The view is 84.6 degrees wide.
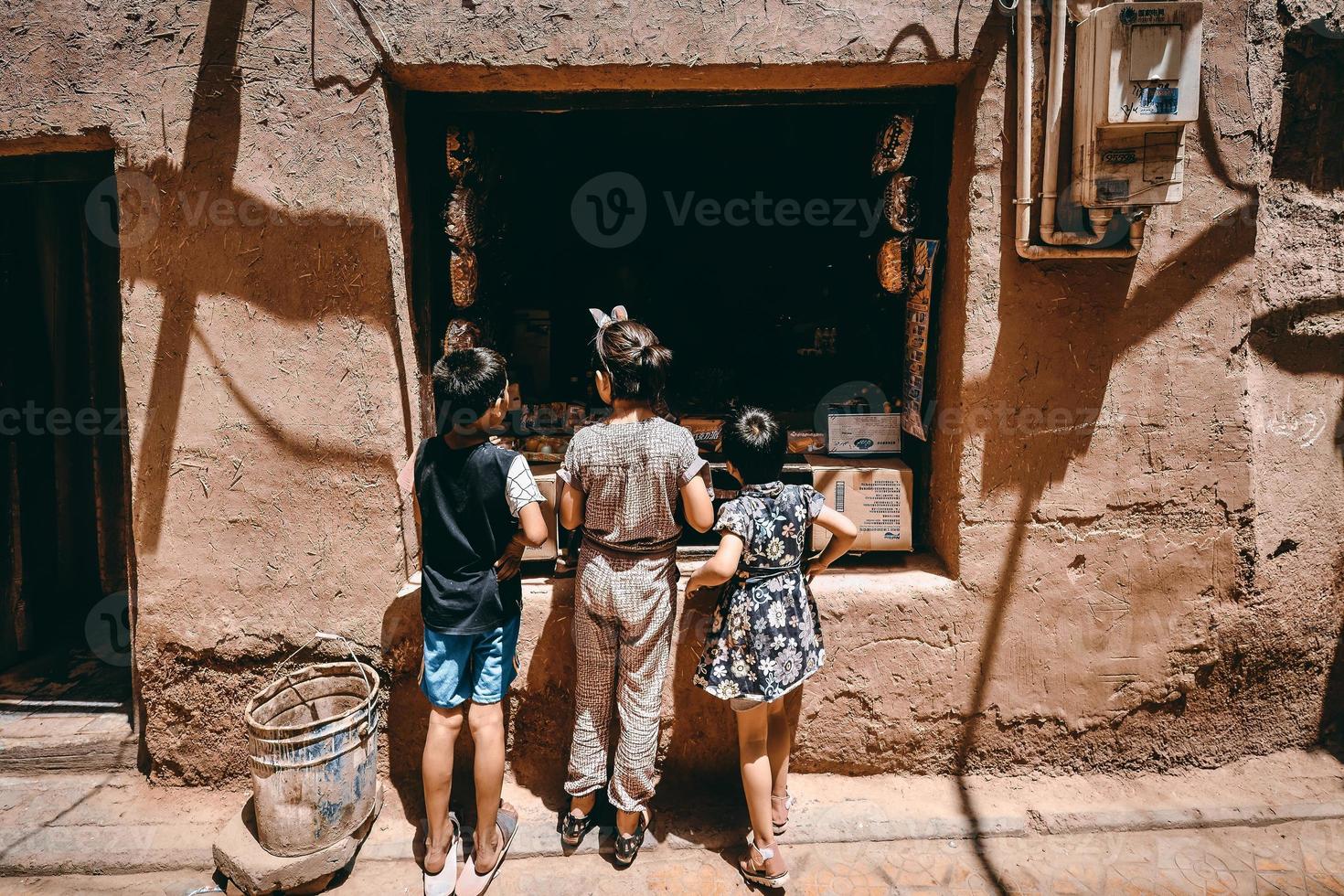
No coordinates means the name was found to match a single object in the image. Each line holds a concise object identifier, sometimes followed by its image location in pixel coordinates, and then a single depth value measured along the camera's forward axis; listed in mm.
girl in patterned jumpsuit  2539
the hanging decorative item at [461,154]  3109
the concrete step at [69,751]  3262
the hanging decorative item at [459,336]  3156
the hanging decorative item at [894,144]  3076
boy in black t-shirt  2473
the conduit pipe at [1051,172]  2713
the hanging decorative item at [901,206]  3145
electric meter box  2453
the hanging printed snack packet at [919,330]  3117
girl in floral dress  2498
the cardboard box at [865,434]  3414
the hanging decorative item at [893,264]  3213
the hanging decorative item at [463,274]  3158
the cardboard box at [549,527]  3146
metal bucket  2590
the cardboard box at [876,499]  3230
